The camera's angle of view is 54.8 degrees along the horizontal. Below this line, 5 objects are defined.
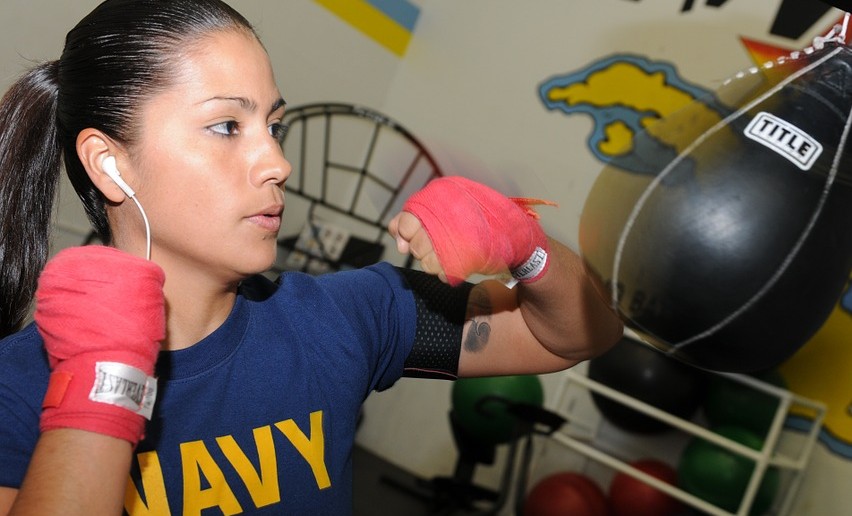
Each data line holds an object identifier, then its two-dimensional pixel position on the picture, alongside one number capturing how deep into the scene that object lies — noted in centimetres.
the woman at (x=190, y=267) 82
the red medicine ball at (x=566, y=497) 274
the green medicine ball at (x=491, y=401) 290
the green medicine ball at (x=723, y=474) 261
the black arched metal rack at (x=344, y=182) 363
